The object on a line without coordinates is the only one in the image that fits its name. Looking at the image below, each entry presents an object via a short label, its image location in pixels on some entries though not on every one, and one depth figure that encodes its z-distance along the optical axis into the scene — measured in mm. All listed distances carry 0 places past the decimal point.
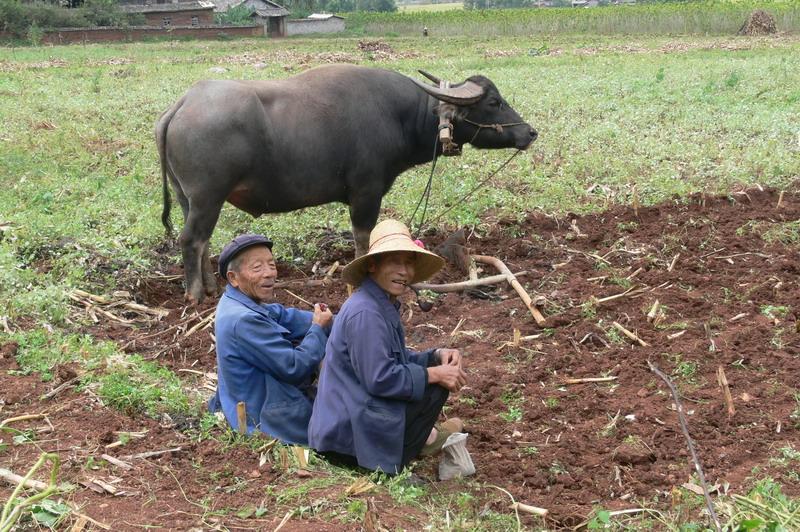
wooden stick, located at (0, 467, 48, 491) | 7107
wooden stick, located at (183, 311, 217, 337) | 12437
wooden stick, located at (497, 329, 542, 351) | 11523
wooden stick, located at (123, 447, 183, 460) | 8078
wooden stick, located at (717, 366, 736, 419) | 8859
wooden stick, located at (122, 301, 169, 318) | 13211
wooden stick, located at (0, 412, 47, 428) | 8508
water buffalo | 13047
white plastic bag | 8578
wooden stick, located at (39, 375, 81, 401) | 9445
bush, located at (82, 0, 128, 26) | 89250
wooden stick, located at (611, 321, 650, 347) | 11247
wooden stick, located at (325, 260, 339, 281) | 14367
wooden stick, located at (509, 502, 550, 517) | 7594
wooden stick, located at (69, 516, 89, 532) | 6559
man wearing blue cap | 8578
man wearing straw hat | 7875
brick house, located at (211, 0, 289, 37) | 108294
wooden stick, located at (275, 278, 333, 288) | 14076
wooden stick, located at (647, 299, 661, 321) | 11870
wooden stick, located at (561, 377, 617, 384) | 10481
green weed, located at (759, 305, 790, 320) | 11749
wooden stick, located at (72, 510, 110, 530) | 6652
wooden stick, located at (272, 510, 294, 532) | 6768
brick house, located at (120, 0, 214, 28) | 99500
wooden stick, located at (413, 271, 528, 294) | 13454
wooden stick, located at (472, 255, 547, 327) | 12260
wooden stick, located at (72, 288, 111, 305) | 13180
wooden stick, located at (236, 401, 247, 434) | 8391
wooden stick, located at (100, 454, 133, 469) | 7844
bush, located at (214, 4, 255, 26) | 106694
